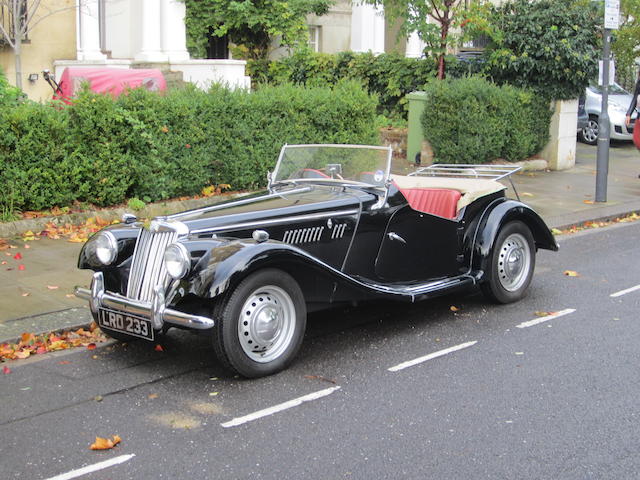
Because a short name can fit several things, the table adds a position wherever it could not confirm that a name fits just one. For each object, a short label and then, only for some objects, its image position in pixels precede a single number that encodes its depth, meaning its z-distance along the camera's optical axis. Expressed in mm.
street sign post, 12266
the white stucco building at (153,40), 19234
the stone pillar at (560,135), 16359
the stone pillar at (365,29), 25828
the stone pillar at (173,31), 19781
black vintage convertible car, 5309
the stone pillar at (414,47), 27781
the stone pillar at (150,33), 19438
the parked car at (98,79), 13664
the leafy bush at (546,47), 15508
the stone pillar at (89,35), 16562
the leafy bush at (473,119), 14727
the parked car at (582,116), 20234
